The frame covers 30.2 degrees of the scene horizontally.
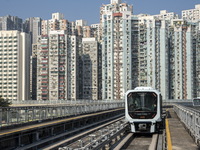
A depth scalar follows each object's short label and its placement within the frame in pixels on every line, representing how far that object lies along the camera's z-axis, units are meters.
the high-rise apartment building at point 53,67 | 148.75
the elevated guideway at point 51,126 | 16.47
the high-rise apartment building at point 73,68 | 149.50
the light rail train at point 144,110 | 22.40
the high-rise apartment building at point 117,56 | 138.25
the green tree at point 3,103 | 77.59
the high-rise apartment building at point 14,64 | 153.38
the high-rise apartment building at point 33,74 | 167.62
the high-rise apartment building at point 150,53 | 135.38
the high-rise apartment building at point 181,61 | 136.62
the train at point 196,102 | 55.49
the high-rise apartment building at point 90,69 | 155.75
